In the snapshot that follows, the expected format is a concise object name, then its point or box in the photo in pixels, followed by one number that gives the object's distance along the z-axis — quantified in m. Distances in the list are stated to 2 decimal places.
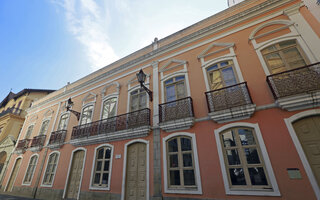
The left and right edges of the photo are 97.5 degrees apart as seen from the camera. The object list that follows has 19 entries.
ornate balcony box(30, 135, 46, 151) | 10.66
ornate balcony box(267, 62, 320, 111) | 4.26
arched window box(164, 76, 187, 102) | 6.93
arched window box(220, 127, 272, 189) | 4.40
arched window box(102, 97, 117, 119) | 8.73
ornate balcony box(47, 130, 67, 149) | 9.63
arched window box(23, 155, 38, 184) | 10.25
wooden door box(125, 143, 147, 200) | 6.16
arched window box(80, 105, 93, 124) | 9.64
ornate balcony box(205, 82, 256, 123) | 5.04
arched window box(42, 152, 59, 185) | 9.18
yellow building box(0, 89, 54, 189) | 13.80
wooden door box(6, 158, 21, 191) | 11.25
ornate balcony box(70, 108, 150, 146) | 6.93
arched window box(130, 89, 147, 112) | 7.95
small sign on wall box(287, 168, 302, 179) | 3.94
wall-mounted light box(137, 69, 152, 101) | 6.49
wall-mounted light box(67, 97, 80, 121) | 9.75
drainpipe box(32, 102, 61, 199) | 9.23
